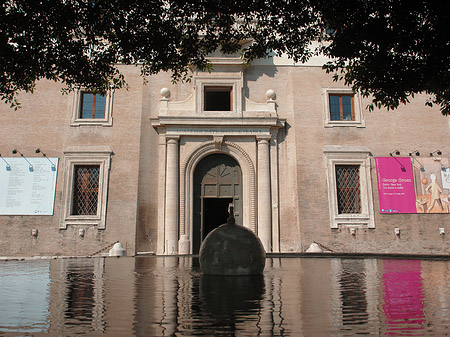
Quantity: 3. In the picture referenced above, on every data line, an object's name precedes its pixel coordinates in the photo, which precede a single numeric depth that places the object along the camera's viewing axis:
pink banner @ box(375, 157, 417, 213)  17.23
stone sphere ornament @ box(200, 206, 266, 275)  6.27
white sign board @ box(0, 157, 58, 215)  16.69
